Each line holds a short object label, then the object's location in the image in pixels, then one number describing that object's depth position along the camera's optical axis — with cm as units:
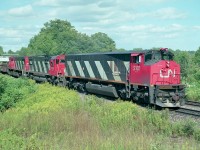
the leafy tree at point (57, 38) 11736
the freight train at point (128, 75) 1944
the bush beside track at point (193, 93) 2584
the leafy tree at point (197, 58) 10417
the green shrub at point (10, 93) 2322
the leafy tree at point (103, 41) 17075
